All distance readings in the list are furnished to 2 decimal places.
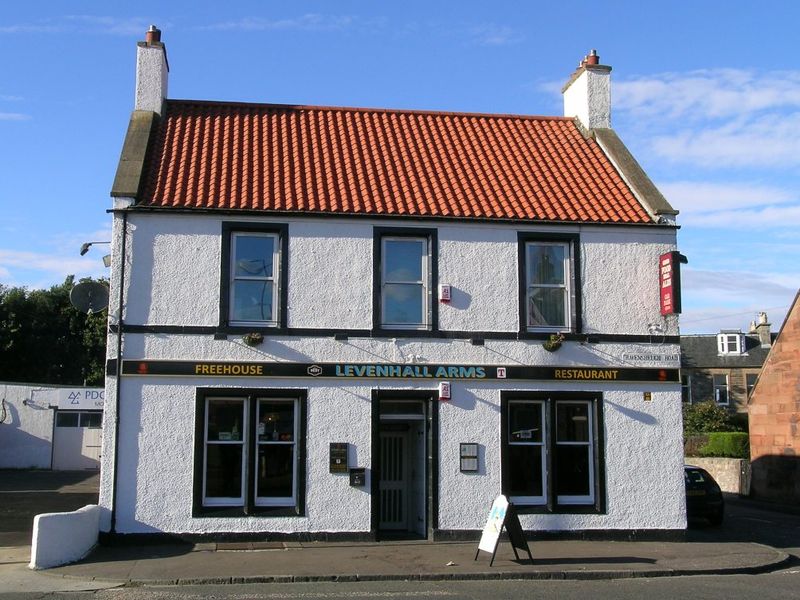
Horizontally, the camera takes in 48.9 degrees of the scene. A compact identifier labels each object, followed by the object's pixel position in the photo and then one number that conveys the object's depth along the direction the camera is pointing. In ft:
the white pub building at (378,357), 49.60
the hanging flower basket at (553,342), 51.90
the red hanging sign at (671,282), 52.06
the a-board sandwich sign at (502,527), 42.78
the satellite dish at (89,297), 53.36
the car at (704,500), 67.77
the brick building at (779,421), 90.07
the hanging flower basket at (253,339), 49.49
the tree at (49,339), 167.22
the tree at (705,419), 147.84
